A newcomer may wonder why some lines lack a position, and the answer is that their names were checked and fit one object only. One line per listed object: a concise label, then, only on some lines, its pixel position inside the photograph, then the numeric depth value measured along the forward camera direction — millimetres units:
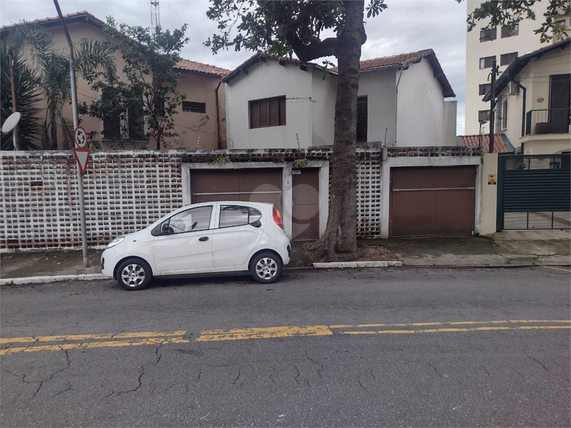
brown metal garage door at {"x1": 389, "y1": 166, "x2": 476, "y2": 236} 11992
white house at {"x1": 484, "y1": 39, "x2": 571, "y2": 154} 17953
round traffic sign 8500
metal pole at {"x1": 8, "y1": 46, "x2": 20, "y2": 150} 11701
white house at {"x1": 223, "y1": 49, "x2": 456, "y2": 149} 15391
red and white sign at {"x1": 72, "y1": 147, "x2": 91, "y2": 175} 8523
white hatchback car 7113
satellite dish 10469
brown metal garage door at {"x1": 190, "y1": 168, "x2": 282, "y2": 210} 11508
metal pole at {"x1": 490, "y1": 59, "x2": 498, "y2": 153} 17081
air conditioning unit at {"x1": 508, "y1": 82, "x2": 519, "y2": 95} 19944
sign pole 8797
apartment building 34406
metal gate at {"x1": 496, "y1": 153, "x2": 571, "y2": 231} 11953
